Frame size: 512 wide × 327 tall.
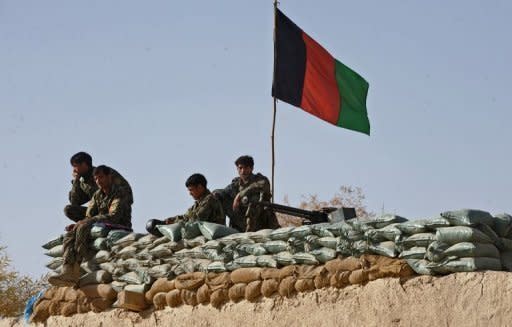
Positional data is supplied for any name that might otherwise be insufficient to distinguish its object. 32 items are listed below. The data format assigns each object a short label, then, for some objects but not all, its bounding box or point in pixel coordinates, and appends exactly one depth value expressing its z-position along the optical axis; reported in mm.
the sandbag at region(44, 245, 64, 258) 20359
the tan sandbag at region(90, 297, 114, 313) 19375
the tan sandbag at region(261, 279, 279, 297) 16516
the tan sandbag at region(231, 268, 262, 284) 16812
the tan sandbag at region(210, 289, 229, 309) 17406
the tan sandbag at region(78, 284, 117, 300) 19266
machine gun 17734
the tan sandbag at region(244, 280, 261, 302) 16797
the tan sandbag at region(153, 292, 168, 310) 18375
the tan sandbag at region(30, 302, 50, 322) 20578
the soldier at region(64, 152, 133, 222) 21094
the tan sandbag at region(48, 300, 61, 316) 20344
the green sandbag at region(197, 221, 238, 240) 17859
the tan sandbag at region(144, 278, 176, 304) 18259
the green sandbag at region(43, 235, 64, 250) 20437
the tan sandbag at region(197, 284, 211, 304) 17672
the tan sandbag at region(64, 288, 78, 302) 19969
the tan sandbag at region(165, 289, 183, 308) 18156
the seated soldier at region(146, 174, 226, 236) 18875
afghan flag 23047
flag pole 21709
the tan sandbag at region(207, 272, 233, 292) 17344
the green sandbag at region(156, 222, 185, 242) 18453
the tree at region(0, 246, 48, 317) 36062
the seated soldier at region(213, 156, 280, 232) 18891
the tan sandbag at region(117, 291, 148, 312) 18703
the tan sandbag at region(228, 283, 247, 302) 17078
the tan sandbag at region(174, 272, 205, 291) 17828
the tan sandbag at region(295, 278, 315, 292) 16016
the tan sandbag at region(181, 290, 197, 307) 17937
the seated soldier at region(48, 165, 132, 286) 19859
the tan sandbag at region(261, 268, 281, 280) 16500
